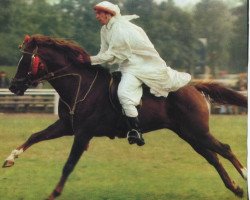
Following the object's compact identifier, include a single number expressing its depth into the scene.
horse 9.29
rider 9.30
